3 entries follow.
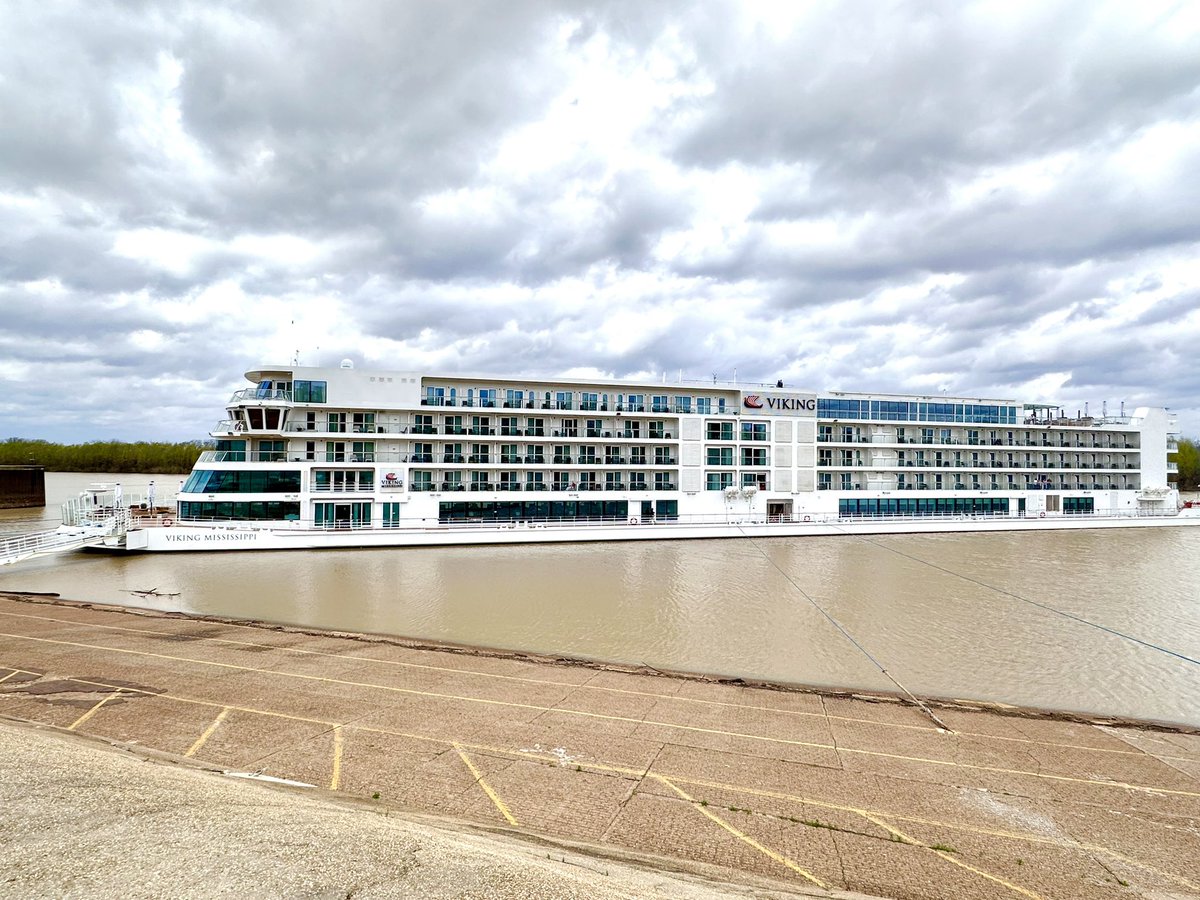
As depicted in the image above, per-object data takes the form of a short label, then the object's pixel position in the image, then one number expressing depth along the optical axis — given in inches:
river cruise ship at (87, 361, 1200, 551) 1321.4
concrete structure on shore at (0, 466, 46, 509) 2251.5
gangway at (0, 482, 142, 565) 1069.8
